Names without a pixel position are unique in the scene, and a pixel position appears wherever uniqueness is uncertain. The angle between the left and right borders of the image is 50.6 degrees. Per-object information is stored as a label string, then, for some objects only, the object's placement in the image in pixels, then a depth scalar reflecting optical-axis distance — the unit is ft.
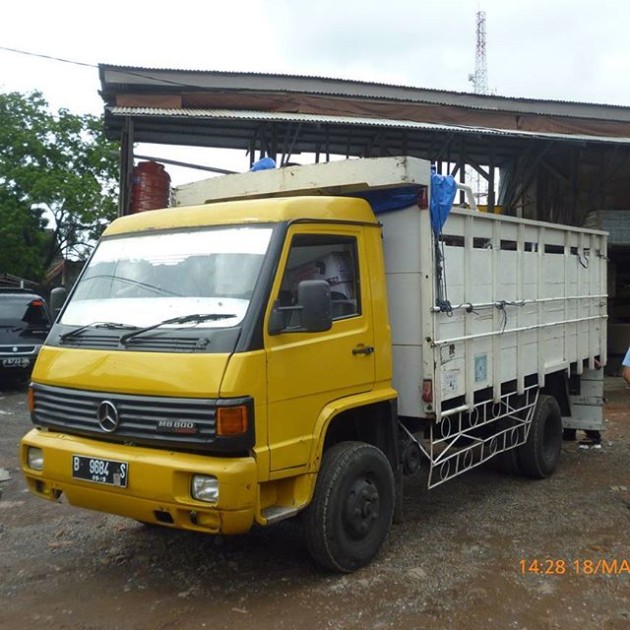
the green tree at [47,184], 76.69
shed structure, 33.68
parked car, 37.65
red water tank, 31.78
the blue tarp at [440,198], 14.73
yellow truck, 11.31
